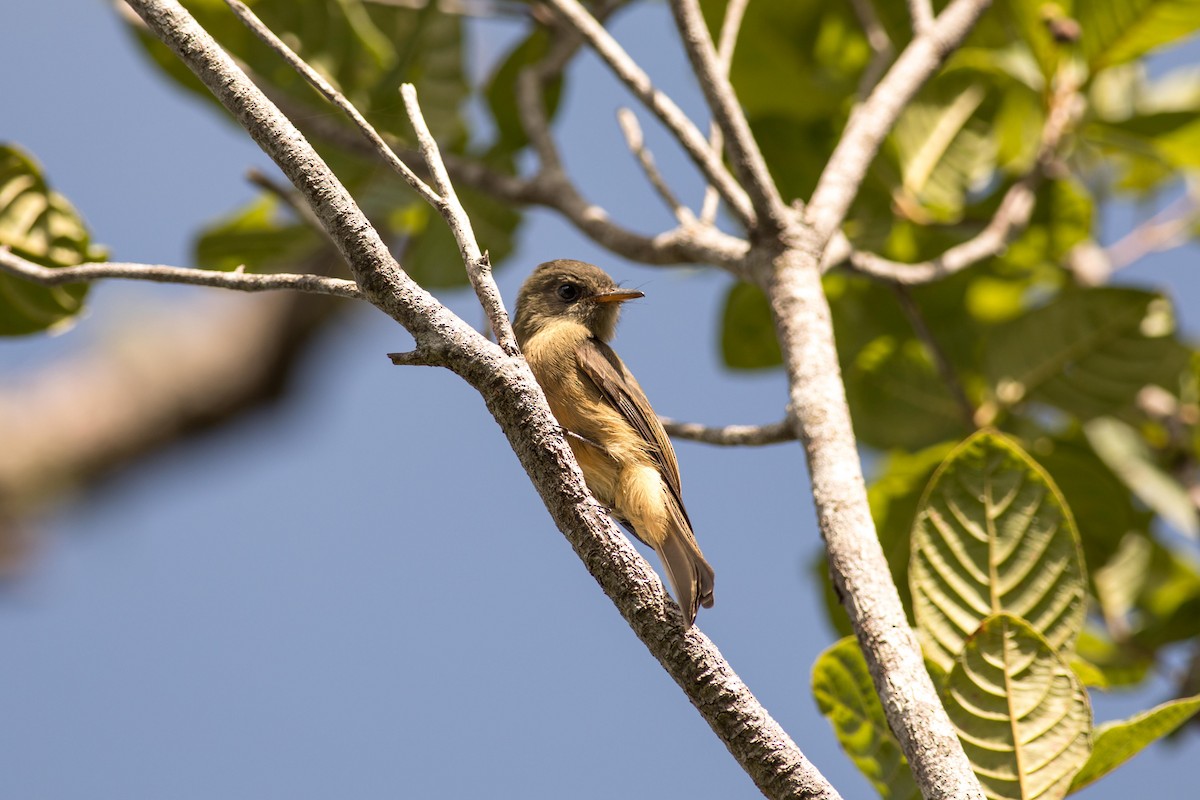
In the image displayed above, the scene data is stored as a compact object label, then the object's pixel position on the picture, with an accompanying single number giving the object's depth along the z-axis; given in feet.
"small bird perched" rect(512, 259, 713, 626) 21.74
